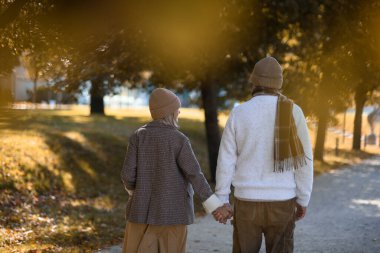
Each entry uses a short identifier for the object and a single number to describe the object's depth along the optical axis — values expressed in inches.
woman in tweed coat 197.3
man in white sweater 179.5
